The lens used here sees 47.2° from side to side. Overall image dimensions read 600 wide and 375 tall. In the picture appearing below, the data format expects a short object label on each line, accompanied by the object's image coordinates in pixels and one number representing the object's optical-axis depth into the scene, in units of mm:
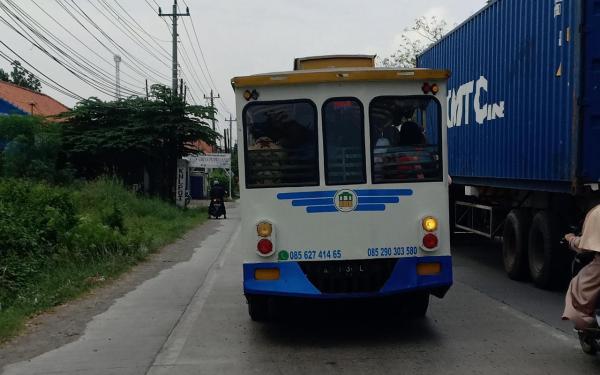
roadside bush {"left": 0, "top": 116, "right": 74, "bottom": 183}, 25688
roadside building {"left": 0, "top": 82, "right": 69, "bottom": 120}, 32531
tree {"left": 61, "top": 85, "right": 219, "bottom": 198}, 30531
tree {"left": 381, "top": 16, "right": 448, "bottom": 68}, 38594
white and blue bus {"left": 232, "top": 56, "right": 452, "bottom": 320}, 6883
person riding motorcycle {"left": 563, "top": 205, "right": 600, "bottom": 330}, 5703
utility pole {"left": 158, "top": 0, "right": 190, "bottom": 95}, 34375
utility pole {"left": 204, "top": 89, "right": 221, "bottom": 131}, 68350
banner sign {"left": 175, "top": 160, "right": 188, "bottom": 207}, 34219
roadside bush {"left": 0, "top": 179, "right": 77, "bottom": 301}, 10867
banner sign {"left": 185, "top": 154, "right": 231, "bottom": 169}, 39812
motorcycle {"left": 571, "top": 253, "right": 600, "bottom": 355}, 5828
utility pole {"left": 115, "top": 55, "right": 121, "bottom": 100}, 45562
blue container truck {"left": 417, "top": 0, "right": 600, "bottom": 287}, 8523
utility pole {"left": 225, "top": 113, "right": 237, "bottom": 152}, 77812
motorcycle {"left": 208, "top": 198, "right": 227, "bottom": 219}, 31000
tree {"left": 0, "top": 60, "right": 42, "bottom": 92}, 68938
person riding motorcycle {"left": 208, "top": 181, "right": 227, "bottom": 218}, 30833
